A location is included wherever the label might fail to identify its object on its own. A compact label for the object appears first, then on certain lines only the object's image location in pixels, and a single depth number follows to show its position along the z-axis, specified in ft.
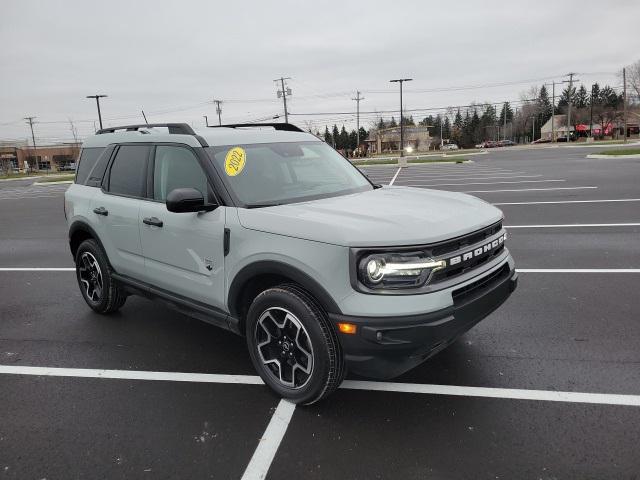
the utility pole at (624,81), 223.51
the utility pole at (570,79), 301.63
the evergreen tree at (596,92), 408.03
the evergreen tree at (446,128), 435.94
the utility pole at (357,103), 317.42
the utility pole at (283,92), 222.15
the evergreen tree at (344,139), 410.93
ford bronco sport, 9.30
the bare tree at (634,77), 255.91
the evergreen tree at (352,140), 417.94
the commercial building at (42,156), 353.31
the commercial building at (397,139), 376.07
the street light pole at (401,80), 154.92
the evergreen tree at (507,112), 433.32
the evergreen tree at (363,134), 433.97
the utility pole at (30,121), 351.64
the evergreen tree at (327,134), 409.28
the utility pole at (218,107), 252.21
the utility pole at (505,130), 403.99
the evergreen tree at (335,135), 412.81
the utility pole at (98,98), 148.56
